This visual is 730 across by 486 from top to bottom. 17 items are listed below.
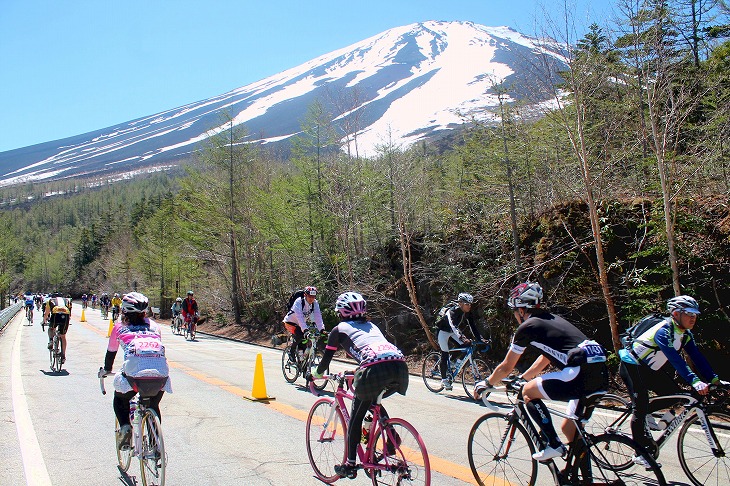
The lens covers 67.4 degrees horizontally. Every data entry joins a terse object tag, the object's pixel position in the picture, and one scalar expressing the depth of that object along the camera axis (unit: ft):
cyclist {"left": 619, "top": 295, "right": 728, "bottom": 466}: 17.60
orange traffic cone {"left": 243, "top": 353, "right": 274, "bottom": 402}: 31.91
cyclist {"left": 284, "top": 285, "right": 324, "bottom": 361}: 37.55
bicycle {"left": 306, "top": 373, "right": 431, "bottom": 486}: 14.99
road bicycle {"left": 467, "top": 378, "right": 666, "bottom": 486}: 14.66
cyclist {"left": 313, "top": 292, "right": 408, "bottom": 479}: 15.62
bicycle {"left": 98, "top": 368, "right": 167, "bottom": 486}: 15.81
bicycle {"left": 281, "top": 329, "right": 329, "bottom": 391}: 36.83
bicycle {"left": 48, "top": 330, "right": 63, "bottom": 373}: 44.58
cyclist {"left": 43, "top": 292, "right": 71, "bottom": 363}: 45.04
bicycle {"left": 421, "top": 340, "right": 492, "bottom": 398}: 34.37
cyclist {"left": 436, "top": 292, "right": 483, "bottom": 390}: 34.45
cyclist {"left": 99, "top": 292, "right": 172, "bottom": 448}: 17.11
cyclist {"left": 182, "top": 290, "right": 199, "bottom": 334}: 86.79
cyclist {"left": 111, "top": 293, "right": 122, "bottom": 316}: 118.49
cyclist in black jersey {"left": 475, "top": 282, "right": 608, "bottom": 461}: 15.03
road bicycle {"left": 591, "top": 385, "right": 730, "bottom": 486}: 17.37
